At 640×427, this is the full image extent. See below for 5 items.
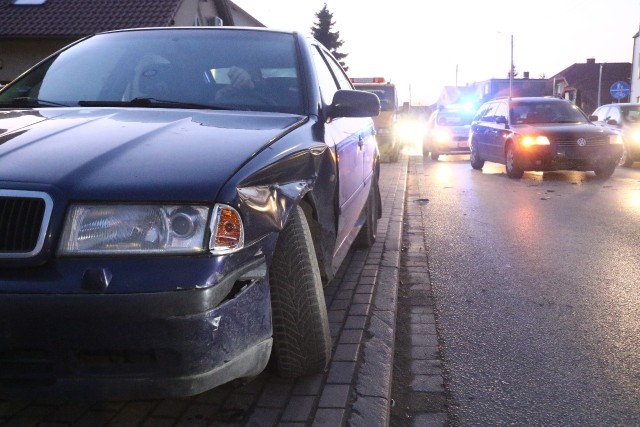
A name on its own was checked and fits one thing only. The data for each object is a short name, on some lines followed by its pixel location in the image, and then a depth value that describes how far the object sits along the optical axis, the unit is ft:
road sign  114.32
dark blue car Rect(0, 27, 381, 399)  7.36
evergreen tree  222.28
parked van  62.34
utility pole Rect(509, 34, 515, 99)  102.06
